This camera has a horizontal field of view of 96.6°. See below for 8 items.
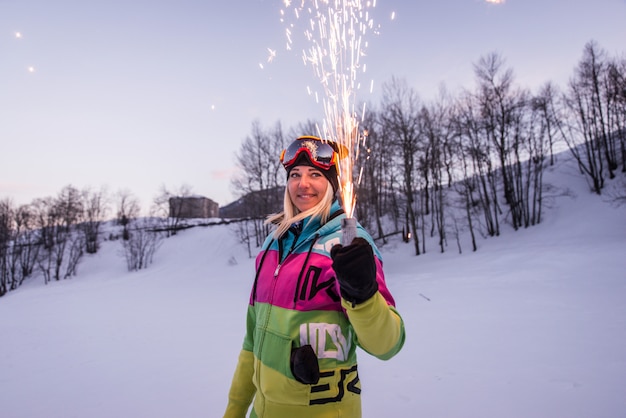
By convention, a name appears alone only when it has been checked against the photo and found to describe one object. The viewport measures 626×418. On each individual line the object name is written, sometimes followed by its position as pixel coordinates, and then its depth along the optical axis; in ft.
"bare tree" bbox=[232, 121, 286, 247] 110.42
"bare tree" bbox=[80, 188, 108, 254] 136.36
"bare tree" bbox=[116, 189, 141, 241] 164.28
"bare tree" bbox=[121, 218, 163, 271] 117.60
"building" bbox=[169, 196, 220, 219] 170.91
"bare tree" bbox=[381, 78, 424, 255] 83.92
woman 4.38
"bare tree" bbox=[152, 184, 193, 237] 164.66
